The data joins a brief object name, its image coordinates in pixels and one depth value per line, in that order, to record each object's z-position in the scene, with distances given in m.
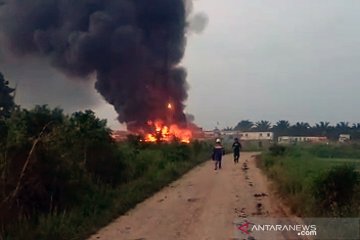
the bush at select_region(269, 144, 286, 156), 37.56
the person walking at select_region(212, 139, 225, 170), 25.19
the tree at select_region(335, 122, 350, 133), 107.10
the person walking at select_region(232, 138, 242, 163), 30.03
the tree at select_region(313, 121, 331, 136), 108.86
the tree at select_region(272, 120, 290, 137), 113.24
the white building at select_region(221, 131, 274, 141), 103.50
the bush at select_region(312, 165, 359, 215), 10.67
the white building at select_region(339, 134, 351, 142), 84.76
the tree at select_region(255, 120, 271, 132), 122.55
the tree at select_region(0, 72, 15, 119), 32.74
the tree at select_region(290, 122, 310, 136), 107.88
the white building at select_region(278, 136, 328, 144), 94.44
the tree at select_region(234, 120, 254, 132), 134.75
